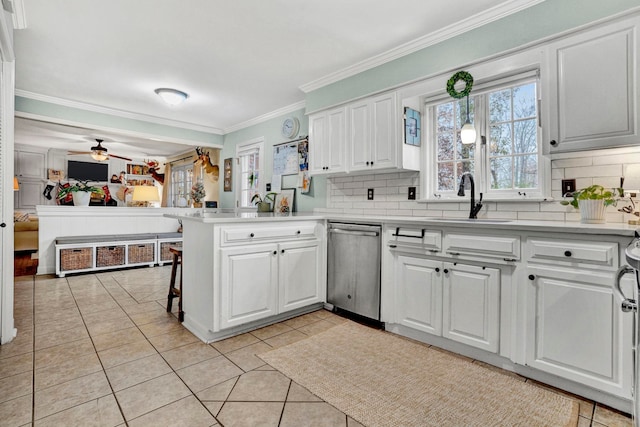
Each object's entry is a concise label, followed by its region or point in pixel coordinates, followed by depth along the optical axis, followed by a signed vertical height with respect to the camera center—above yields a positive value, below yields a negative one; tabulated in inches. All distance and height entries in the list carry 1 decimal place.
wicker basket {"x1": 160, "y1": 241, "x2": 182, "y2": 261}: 215.0 -25.8
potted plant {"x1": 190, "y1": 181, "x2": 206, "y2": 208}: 243.0 +15.1
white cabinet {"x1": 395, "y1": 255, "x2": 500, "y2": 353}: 82.9 -24.4
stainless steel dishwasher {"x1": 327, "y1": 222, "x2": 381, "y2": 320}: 109.6 -19.9
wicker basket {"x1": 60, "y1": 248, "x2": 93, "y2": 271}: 178.5 -26.5
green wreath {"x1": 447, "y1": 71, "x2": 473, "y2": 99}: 100.3 +41.6
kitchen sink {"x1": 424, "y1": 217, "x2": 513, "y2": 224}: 97.0 -1.8
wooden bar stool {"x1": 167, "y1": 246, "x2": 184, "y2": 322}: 114.3 -29.5
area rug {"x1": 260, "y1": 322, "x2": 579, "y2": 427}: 63.8 -40.3
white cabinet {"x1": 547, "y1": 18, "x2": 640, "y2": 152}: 73.4 +30.7
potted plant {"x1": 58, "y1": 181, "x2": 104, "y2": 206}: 201.9 +11.7
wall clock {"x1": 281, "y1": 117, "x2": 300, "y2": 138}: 180.5 +49.6
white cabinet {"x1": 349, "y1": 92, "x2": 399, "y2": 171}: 118.6 +31.5
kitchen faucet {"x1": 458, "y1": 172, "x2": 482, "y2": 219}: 99.9 +3.3
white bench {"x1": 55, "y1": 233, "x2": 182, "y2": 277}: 179.9 -23.6
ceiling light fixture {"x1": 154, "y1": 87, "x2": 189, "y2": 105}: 161.6 +60.4
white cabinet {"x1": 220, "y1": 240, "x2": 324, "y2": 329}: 99.1 -22.9
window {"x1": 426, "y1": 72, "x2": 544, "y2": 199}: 98.3 +23.9
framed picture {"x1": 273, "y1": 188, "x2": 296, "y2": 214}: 179.8 +6.8
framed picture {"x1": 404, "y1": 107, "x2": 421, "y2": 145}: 115.5 +32.3
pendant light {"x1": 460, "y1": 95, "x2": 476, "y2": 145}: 99.2 +25.1
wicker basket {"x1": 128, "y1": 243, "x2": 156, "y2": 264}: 201.2 -25.9
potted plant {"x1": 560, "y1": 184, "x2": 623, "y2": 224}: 75.0 +3.1
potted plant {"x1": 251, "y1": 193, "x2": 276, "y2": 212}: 179.0 +7.8
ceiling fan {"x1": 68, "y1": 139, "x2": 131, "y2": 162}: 274.5 +51.3
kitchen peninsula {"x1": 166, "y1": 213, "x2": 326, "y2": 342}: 97.1 -19.4
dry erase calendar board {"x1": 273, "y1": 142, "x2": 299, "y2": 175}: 180.2 +31.7
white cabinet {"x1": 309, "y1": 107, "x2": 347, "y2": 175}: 136.3 +32.1
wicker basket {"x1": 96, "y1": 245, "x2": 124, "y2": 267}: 190.0 -26.2
